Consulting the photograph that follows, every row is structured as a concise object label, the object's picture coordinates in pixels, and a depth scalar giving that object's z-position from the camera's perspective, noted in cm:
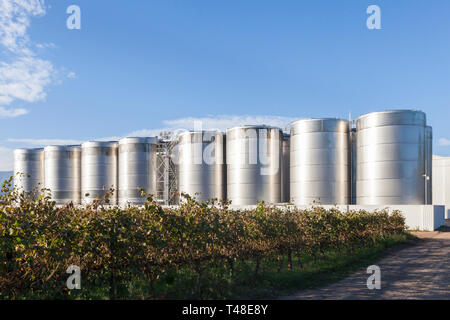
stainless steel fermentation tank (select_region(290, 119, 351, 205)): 3991
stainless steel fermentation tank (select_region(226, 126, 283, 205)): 4381
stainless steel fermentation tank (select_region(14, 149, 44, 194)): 6316
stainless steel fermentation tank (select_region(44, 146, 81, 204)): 5850
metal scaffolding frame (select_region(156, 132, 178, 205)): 5162
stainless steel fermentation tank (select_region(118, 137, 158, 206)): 5238
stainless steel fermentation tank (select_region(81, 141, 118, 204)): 5484
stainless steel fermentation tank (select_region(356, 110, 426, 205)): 3625
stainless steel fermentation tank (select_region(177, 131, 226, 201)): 4700
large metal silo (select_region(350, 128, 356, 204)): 4112
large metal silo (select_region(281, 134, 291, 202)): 4631
